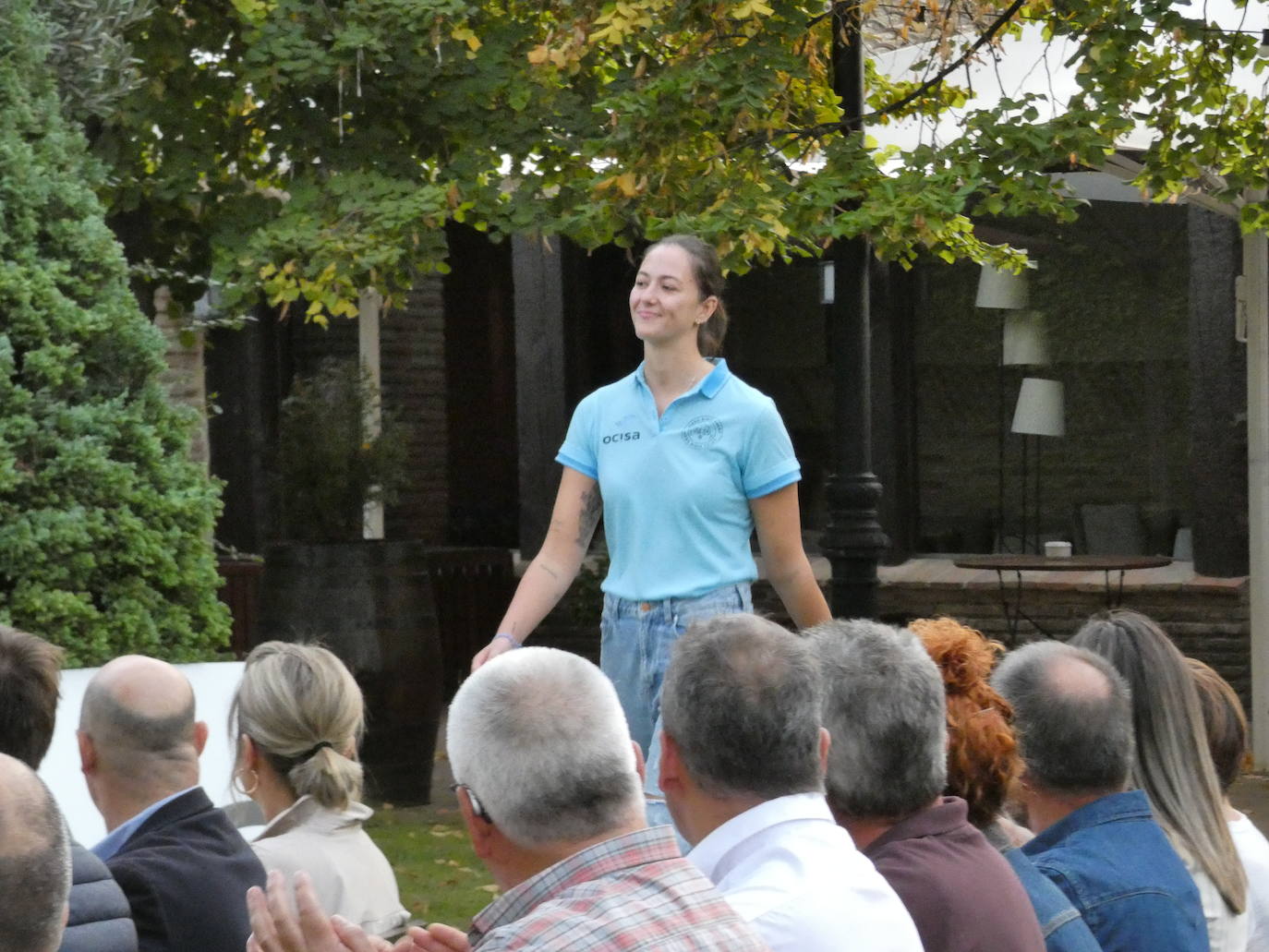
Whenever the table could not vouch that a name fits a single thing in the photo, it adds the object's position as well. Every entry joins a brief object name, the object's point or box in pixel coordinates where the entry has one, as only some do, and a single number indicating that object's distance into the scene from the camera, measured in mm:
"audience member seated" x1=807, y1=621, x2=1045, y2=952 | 4387
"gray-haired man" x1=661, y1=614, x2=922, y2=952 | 4042
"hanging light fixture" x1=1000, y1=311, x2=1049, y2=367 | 22418
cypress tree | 8188
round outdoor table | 16182
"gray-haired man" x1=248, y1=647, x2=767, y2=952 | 3470
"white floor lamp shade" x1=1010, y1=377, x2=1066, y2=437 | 21854
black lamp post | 10199
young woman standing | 7148
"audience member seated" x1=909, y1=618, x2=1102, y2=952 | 4658
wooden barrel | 13376
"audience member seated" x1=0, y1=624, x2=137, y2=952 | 5144
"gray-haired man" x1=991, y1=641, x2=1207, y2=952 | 4814
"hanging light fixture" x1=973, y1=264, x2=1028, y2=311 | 21809
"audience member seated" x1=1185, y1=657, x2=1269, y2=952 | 5393
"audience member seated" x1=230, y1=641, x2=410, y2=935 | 5653
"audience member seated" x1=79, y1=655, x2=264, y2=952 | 4877
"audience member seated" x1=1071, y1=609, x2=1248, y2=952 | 5141
